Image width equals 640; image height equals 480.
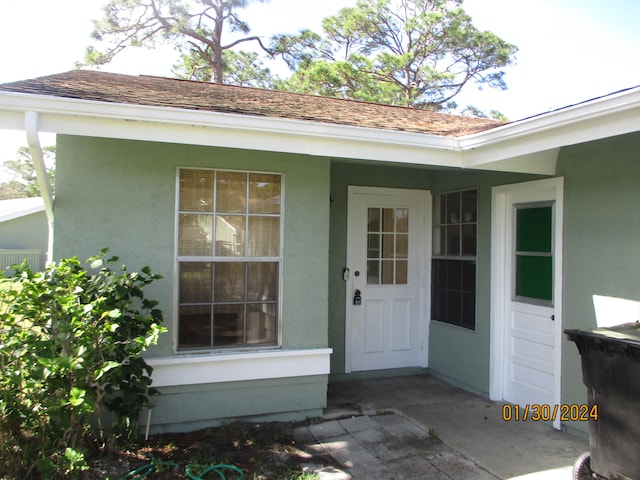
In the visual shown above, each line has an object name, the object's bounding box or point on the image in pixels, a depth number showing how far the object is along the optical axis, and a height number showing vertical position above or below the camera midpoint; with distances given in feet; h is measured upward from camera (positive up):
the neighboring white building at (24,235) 53.26 +1.15
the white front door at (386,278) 18.67 -1.21
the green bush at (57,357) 8.89 -2.26
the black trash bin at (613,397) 8.85 -2.91
